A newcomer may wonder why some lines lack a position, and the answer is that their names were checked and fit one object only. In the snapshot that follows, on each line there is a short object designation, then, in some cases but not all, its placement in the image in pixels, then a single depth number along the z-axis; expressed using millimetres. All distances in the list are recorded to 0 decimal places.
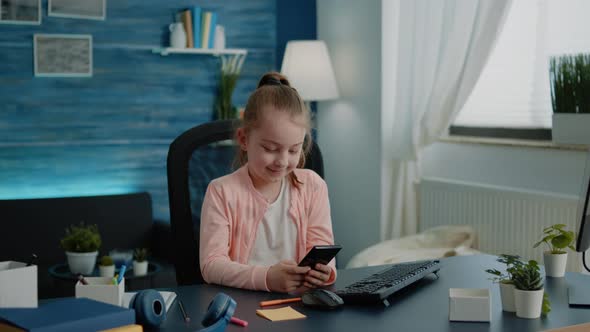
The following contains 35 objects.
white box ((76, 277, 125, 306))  1555
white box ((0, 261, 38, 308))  1348
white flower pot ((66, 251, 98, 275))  3842
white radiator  3463
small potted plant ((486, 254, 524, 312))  1651
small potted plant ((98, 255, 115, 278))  3830
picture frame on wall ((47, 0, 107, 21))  4531
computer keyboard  1705
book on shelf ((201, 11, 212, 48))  4801
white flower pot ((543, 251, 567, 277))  1988
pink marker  1559
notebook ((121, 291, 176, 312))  1626
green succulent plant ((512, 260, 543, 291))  1629
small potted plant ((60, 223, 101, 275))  3848
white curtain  3824
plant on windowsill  3098
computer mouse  1661
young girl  1941
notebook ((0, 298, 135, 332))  1150
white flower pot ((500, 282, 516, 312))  1649
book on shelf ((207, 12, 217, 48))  4828
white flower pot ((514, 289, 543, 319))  1607
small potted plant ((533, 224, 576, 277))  1990
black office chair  2197
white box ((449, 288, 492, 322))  1586
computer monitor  1790
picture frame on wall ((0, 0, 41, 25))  4422
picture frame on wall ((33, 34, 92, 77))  4516
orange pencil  1708
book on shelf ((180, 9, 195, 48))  4781
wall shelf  4696
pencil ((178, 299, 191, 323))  1577
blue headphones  1426
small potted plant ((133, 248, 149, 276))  3930
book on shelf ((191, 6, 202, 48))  4758
